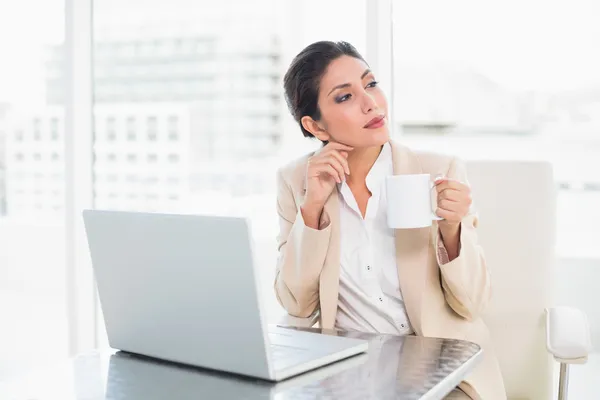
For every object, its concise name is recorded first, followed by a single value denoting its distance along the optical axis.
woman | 1.59
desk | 0.96
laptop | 0.97
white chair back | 1.72
